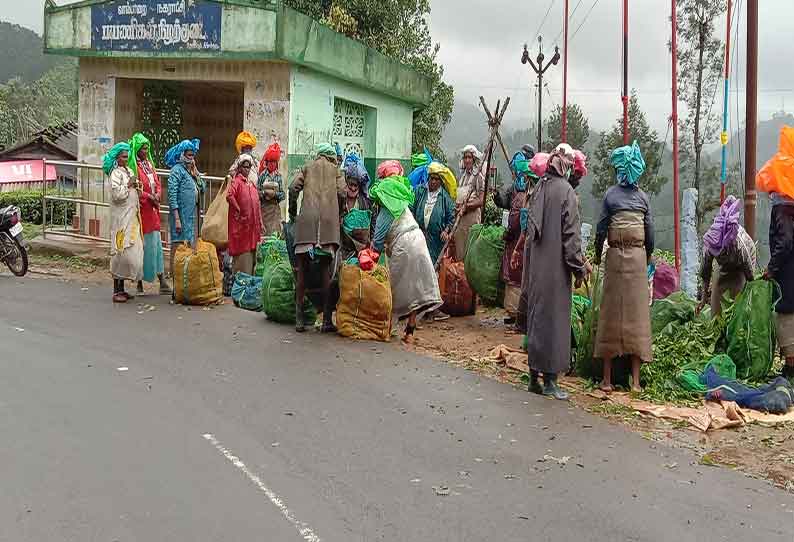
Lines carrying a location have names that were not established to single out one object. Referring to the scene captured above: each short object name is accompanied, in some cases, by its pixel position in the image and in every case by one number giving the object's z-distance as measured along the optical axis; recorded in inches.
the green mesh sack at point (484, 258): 435.2
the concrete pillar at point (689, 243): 496.4
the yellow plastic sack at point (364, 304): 382.9
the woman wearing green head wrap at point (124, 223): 454.9
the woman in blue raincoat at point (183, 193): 464.4
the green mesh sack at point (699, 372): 318.7
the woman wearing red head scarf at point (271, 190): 492.6
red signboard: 1043.8
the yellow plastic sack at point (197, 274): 451.2
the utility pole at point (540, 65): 1005.0
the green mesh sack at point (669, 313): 375.2
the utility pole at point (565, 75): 919.4
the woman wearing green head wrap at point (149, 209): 467.8
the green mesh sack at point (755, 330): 327.3
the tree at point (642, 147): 1806.1
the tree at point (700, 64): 1588.3
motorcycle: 556.1
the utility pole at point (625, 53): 727.1
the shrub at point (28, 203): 880.3
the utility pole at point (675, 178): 650.8
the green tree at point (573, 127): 1963.6
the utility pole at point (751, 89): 494.3
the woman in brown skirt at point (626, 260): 313.1
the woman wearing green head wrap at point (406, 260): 391.2
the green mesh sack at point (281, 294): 416.2
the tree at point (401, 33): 984.9
